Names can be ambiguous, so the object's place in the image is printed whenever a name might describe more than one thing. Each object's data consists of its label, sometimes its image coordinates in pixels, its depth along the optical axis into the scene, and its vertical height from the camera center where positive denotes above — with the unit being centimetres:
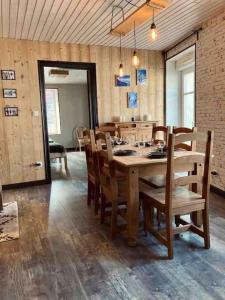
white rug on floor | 271 -118
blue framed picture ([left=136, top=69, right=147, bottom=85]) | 533 +90
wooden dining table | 233 -51
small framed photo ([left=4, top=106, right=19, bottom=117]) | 443 +20
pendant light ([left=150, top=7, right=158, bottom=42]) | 257 +88
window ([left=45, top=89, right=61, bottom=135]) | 930 +39
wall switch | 463 +16
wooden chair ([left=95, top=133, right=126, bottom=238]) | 253 -70
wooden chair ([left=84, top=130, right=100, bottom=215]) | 308 -60
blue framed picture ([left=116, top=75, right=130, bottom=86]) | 518 +80
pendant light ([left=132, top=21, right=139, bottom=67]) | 311 +72
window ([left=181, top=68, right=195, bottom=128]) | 536 +44
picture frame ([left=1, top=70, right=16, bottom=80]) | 435 +83
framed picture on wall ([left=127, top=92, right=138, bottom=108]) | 532 +43
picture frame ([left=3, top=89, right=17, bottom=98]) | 439 +51
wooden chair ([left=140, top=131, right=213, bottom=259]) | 209 -70
